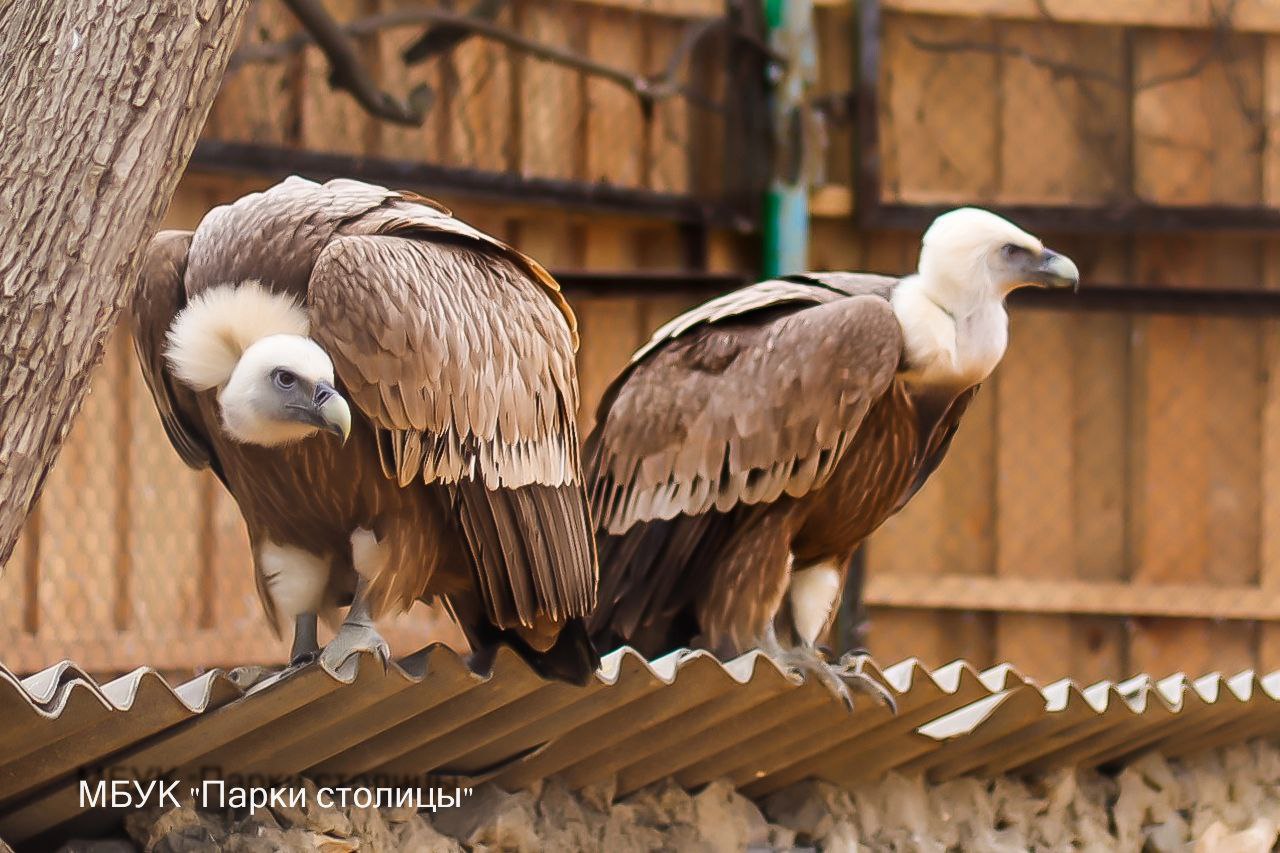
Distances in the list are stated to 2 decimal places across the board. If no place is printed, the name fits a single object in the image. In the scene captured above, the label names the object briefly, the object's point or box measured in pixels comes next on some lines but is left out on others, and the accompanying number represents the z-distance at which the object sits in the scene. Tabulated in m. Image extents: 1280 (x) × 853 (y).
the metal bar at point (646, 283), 13.11
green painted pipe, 13.59
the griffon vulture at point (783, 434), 7.56
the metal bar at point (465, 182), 11.34
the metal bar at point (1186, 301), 13.90
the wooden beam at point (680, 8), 13.88
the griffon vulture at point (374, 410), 5.89
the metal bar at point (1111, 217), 13.72
